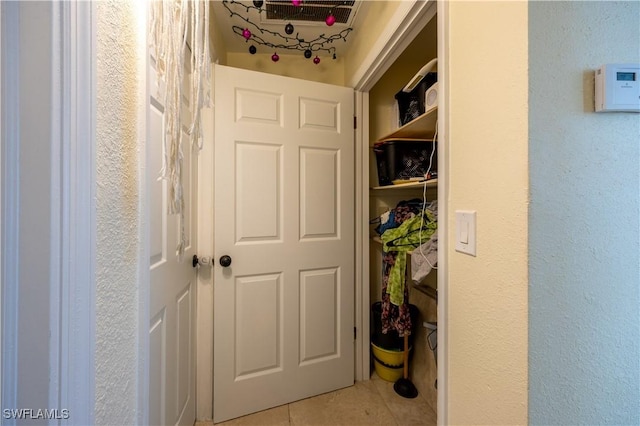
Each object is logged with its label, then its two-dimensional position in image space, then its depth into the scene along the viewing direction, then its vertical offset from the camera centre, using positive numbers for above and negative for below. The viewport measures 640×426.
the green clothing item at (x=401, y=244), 1.39 -0.17
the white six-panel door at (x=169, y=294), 0.85 -0.33
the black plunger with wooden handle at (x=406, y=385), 1.57 -1.06
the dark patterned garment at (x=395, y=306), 1.51 -0.55
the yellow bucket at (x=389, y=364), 1.66 -0.98
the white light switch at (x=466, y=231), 0.67 -0.05
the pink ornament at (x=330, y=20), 1.40 +1.06
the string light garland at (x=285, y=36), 1.45 +1.16
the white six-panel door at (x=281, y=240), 1.38 -0.15
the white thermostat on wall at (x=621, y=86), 0.50 +0.25
